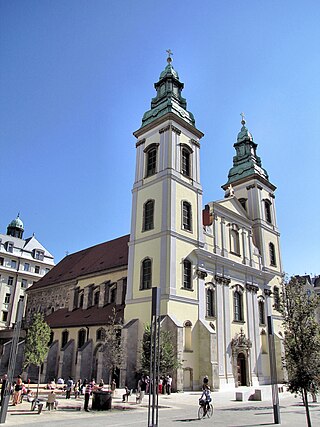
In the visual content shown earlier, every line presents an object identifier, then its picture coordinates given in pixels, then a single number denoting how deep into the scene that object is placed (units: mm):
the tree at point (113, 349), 22750
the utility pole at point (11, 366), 11969
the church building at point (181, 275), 25812
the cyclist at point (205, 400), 14080
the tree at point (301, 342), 11219
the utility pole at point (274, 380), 12719
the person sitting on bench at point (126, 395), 18953
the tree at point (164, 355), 21625
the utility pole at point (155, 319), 9223
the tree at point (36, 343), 23516
